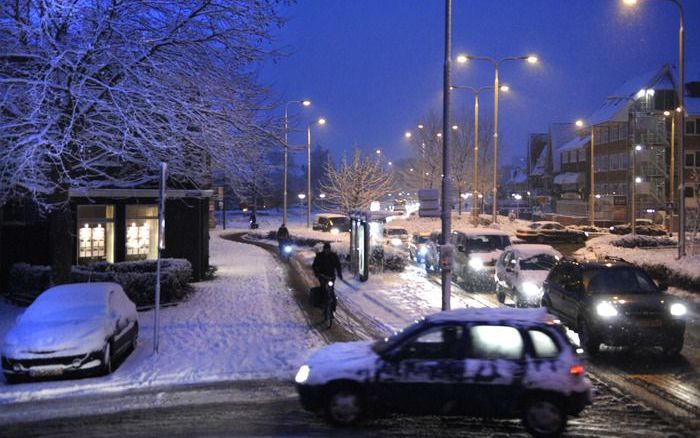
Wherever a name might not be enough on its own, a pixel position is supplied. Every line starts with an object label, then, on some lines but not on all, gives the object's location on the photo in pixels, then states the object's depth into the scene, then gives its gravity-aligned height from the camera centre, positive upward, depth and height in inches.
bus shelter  912.9 -22.5
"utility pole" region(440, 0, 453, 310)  556.1 +31.3
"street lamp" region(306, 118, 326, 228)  1892.8 +173.7
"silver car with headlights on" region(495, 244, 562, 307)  689.6 -52.0
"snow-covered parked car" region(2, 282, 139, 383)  423.5 -72.2
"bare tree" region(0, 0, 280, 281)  490.9 +97.5
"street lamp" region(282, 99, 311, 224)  605.8 +82.2
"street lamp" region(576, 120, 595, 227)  2236.3 +40.2
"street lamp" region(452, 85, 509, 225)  1791.3 +110.1
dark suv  467.5 -59.8
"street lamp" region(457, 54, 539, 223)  1247.6 +281.3
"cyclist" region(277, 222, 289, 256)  1376.7 -35.0
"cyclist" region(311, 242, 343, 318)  607.8 -41.2
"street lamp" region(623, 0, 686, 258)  998.4 +114.5
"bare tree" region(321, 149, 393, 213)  1903.3 +104.5
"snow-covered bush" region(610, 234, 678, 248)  1486.2 -43.9
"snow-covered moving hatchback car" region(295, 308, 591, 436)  307.0 -68.4
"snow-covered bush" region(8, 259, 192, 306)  694.5 -58.1
